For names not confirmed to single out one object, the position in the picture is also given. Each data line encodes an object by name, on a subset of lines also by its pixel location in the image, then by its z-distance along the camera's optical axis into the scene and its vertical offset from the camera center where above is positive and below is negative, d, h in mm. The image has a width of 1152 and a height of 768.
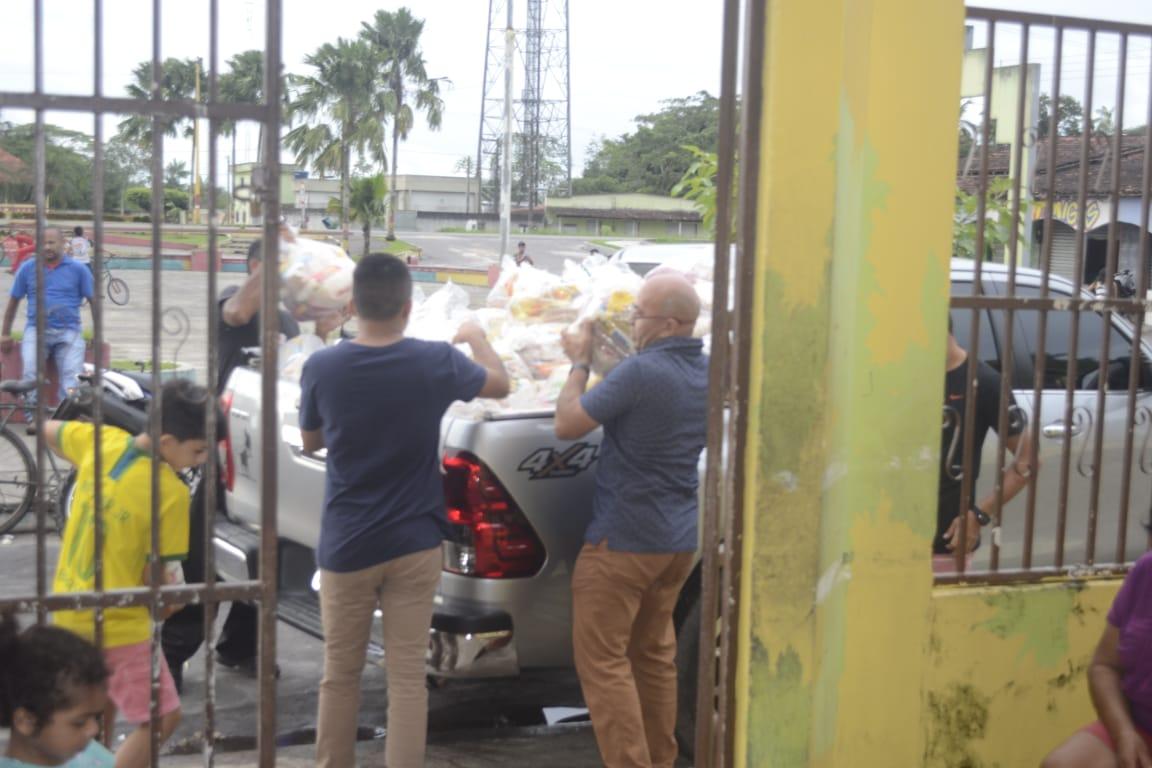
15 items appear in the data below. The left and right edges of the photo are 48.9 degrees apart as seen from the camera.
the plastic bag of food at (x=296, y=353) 5011 -390
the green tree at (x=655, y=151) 75438 +7341
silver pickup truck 4320 -946
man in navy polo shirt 4203 -736
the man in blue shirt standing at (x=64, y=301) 8211 -336
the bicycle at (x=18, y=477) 7266 -1355
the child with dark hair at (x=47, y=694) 2818 -991
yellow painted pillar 3631 -294
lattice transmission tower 64188 +7091
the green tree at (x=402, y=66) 48125 +7405
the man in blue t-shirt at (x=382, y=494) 4008 -749
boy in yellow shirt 3381 -741
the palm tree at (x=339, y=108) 46281 +5557
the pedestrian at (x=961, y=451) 4293 -597
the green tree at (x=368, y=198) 42031 +2043
